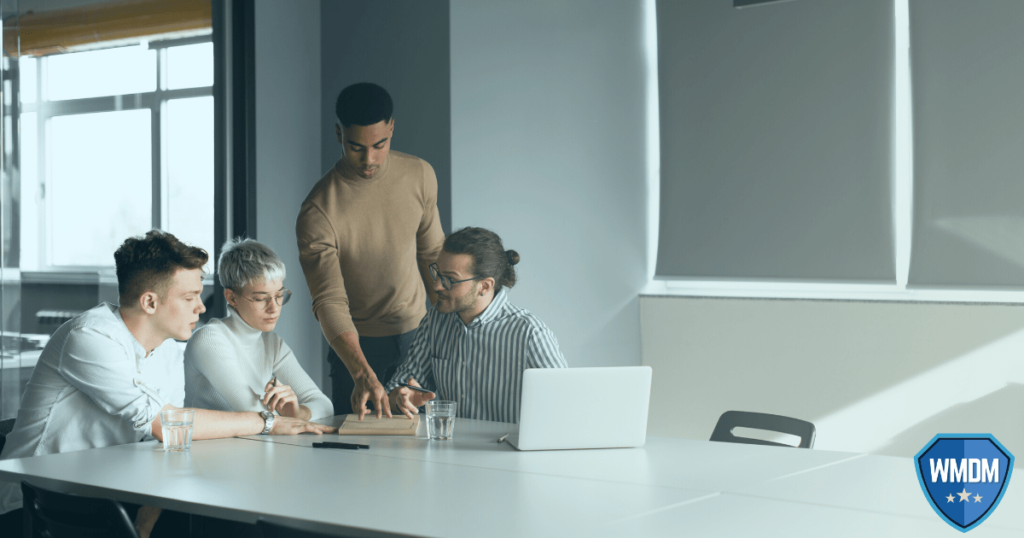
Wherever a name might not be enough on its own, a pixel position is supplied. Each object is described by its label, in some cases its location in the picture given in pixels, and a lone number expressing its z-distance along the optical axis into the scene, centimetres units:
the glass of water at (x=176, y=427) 232
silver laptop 232
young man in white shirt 237
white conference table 166
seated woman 275
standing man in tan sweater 382
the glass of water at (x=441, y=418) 253
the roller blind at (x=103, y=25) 343
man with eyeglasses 303
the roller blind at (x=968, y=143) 423
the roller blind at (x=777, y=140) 461
